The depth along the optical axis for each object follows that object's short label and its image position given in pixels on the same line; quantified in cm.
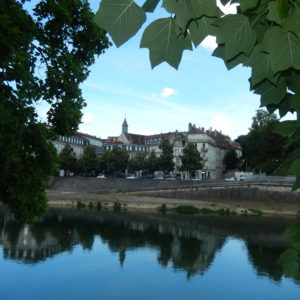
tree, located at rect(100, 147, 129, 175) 7599
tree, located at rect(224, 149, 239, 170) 9375
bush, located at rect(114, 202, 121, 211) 4669
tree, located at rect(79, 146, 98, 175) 7481
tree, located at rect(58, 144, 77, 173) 7281
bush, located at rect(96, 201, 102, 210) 4703
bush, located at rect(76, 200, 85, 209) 4766
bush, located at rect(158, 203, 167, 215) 4643
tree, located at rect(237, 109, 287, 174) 5197
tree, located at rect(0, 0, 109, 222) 945
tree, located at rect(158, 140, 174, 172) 7394
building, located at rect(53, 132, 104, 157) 9405
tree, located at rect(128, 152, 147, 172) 7850
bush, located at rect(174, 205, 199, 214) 4578
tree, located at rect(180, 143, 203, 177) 6844
